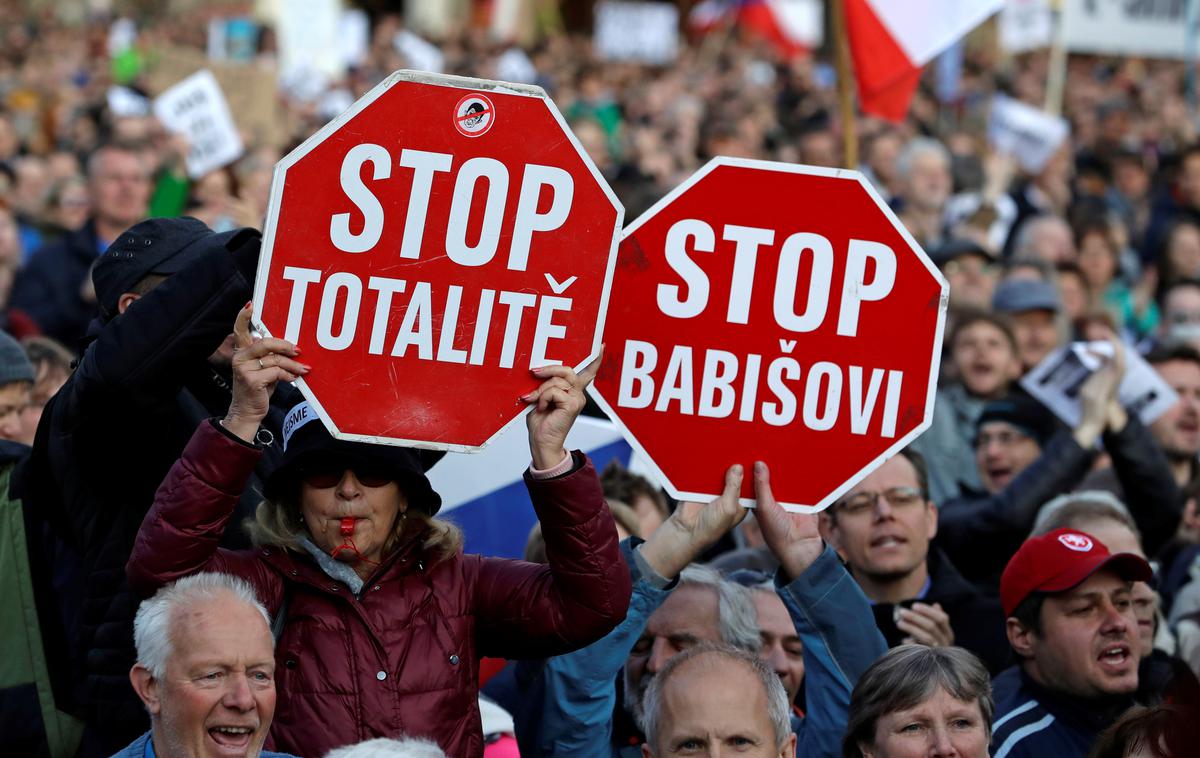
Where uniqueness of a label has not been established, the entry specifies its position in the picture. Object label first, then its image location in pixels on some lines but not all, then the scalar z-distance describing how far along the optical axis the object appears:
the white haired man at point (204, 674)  6.43
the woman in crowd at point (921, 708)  7.56
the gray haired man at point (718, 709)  7.27
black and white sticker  6.70
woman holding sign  6.57
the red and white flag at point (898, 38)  15.44
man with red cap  8.60
